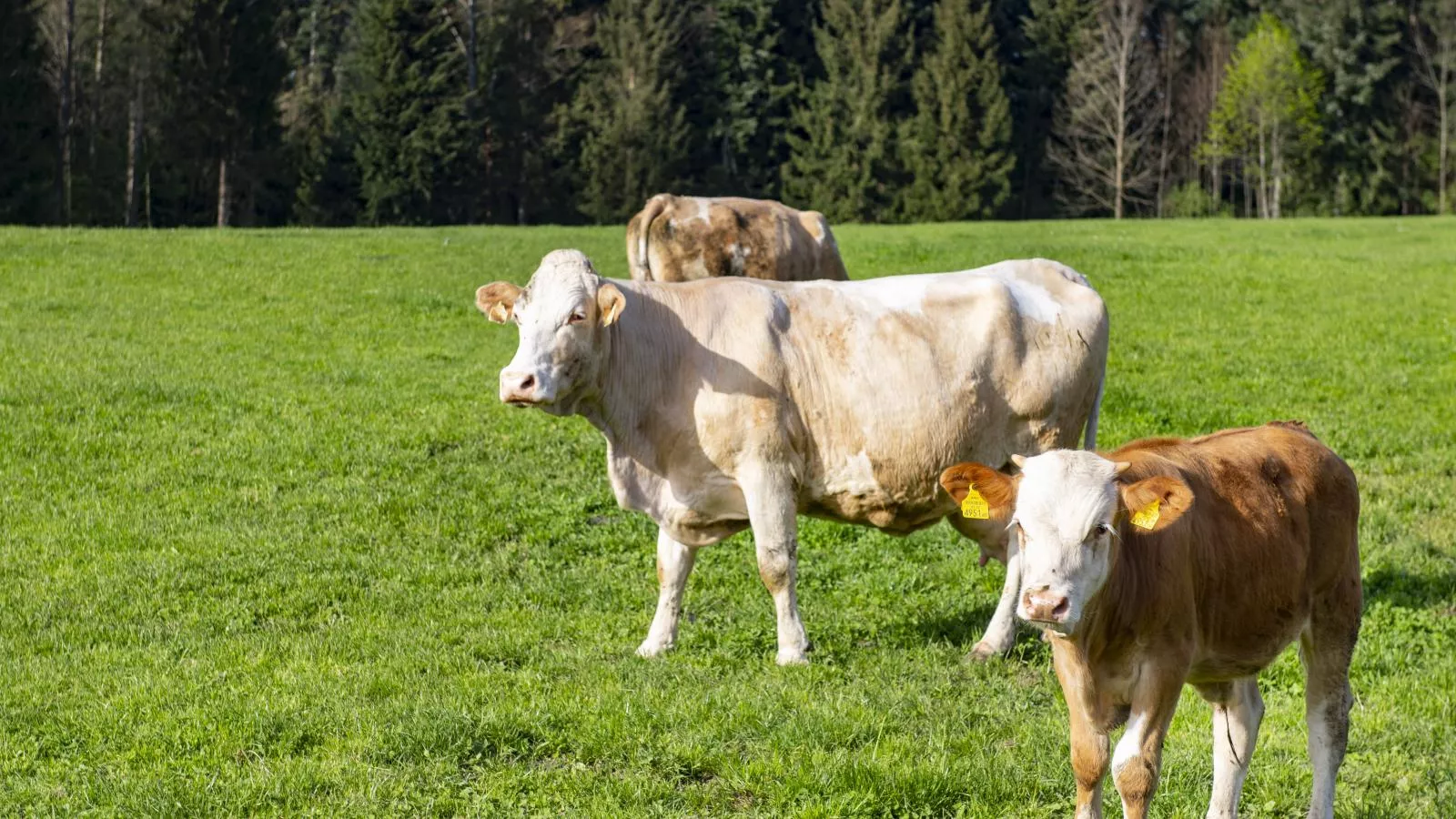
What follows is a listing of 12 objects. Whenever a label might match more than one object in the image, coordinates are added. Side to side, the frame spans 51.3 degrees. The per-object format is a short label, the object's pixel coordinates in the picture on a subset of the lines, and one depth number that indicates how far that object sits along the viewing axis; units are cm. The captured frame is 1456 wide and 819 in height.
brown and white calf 530
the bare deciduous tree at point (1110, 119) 6750
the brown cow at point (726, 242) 1358
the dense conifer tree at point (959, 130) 6650
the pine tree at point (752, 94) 7050
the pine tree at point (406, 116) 5791
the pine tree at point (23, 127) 4938
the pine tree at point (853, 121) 6719
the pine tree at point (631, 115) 6378
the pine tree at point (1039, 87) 7181
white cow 862
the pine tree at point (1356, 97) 6800
